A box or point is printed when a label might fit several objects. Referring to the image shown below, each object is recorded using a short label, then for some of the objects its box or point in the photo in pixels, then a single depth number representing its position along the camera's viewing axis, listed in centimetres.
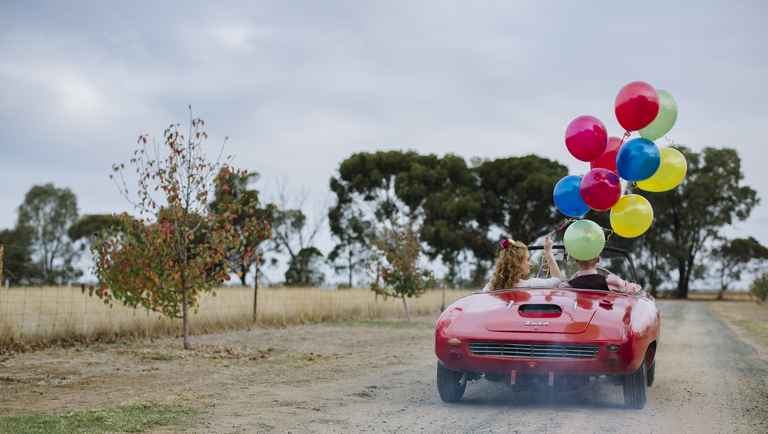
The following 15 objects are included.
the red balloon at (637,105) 816
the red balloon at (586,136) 826
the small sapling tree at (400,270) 2195
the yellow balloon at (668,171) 822
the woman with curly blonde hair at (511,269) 741
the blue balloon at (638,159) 783
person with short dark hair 707
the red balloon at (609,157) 855
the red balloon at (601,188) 782
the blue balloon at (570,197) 834
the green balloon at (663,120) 841
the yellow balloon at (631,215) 798
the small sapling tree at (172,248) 1149
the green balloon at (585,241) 724
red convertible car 598
